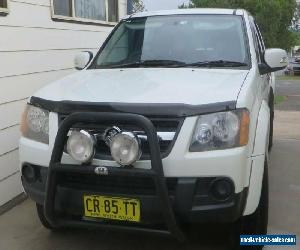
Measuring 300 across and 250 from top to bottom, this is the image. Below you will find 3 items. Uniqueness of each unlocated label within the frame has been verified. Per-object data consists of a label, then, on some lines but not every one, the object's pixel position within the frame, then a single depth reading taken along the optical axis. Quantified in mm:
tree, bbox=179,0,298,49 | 19125
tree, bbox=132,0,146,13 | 26703
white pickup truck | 3027
